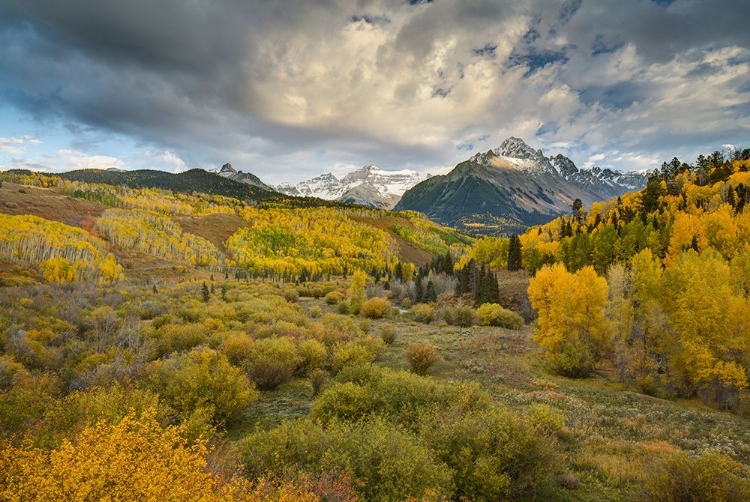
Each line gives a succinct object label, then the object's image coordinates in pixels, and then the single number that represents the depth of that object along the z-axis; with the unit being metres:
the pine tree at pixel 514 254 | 97.50
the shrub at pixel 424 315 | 59.34
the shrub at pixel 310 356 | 26.83
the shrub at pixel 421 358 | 28.97
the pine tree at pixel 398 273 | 134.48
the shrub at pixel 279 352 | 24.73
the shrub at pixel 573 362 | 31.47
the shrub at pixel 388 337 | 39.22
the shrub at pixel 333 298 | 75.00
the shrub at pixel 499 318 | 55.34
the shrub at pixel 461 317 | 56.31
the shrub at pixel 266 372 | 23.42
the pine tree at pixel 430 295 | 82.25
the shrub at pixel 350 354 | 26.55
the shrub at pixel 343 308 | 62.19
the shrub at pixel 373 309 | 59.62
